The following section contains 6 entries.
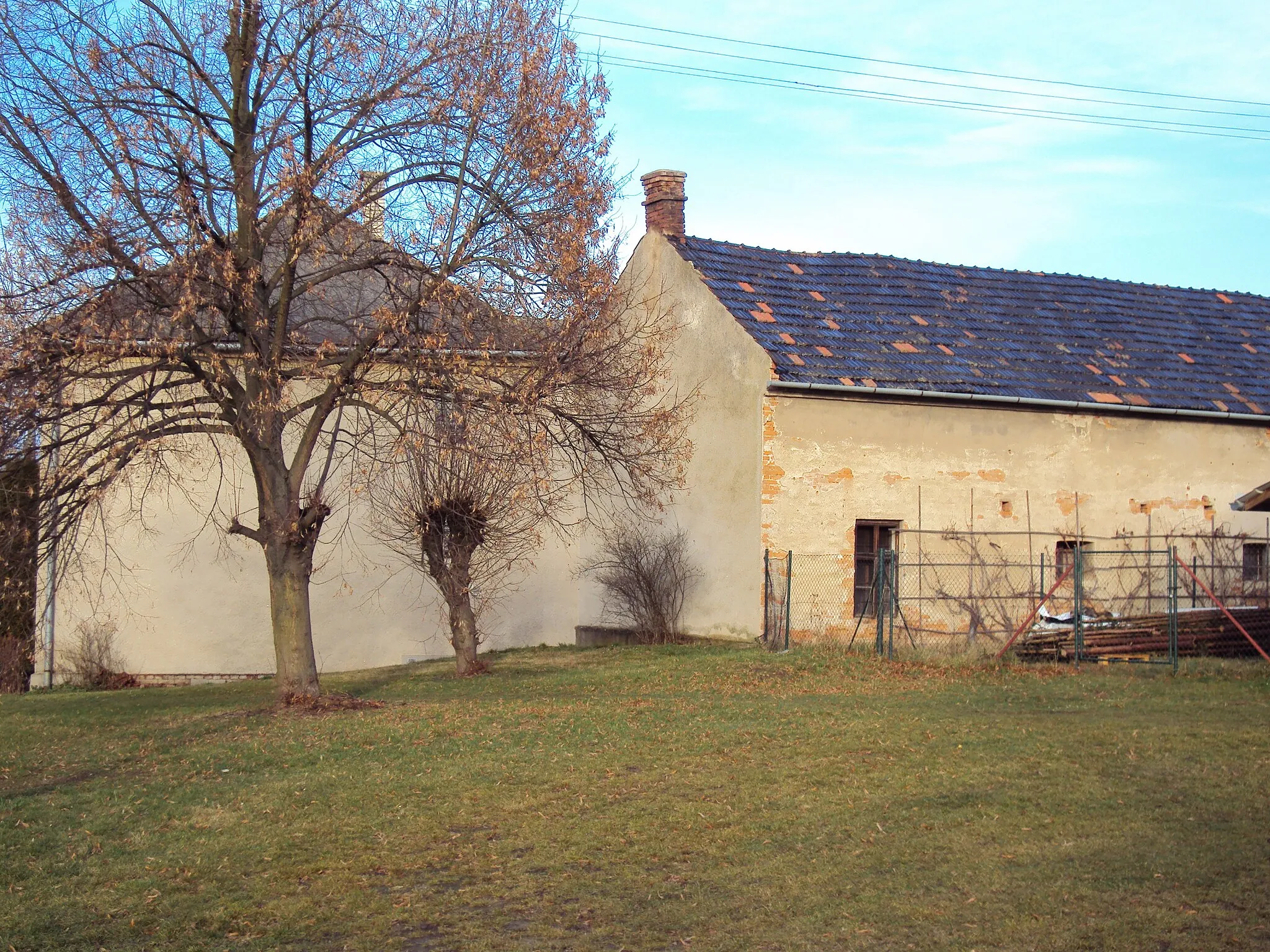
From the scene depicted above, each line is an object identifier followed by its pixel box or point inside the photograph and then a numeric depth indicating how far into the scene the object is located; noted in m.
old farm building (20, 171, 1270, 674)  19.34
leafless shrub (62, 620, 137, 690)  20.53
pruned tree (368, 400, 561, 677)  11.84
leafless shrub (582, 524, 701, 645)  21.12
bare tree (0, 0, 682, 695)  11.36
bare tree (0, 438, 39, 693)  11.48
